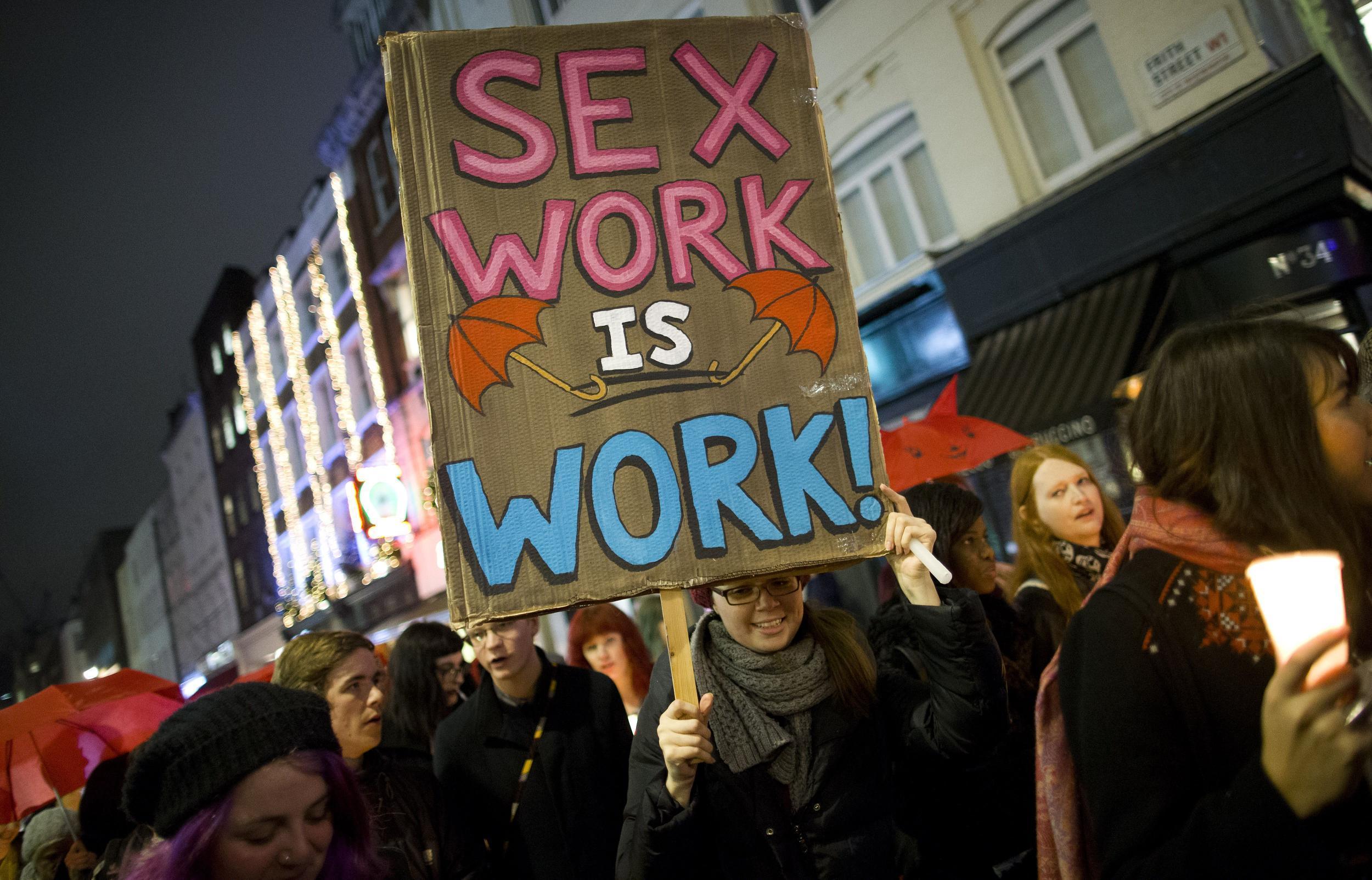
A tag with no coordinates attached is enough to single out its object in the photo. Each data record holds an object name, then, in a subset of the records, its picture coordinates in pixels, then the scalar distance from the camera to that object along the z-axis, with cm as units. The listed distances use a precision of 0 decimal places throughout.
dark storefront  788
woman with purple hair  192
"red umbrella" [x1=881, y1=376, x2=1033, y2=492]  518
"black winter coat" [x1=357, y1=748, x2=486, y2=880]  301
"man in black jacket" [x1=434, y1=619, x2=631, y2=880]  336
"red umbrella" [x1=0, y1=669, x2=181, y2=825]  440
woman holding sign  233
